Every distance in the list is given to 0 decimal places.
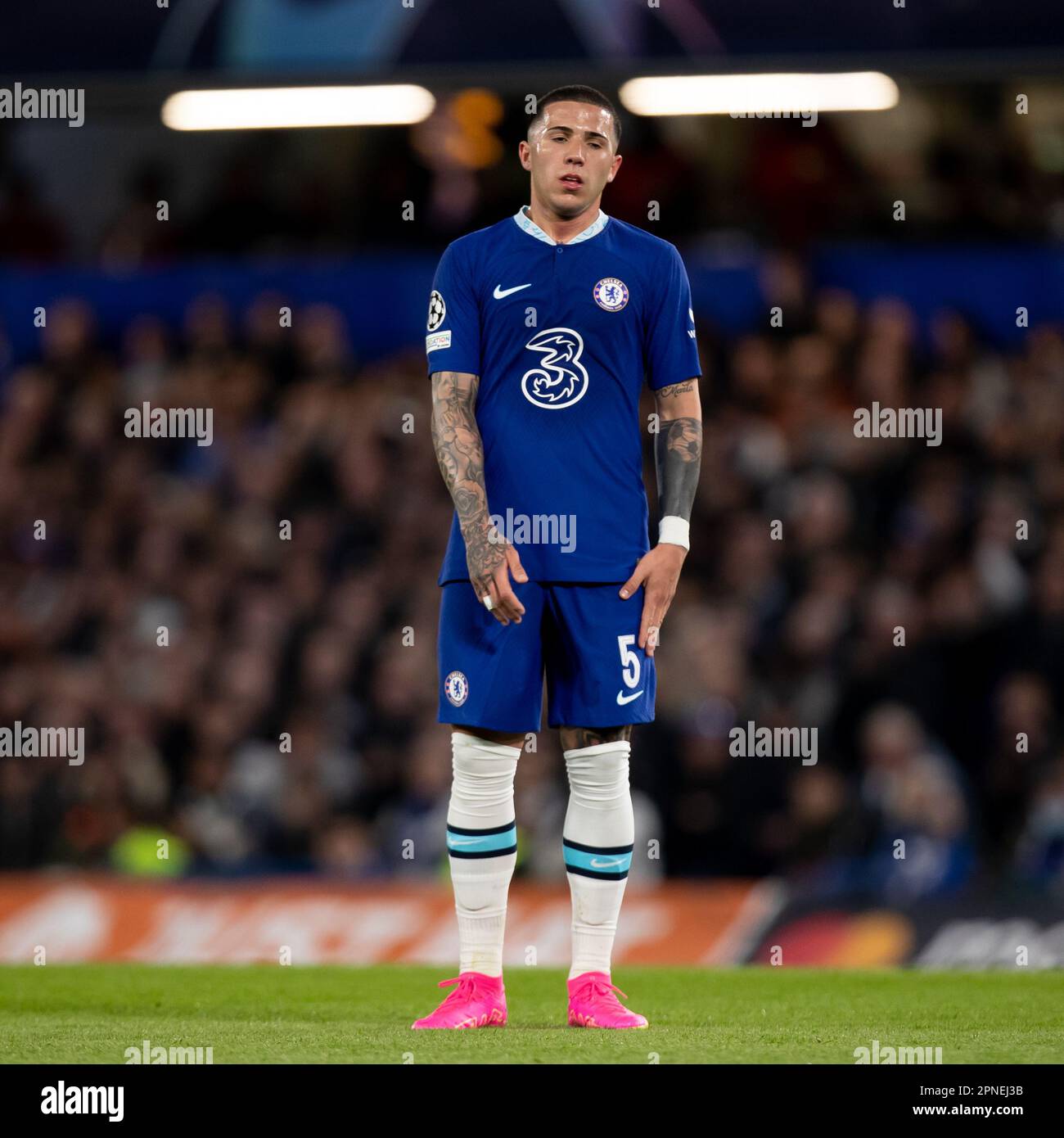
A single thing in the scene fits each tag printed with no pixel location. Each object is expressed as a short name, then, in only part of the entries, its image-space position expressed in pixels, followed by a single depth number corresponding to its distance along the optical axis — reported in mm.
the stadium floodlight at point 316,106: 12008
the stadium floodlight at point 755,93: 11336
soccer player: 5453
